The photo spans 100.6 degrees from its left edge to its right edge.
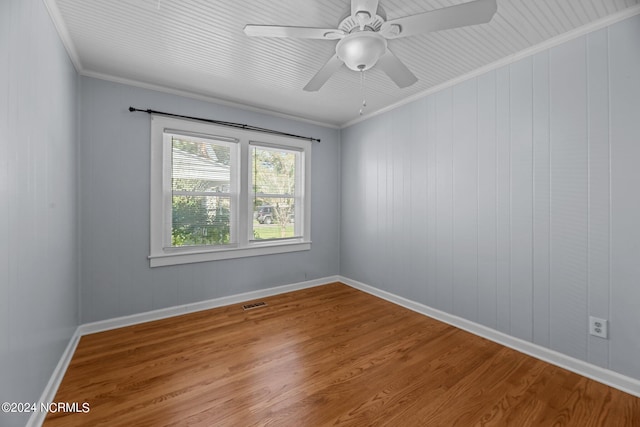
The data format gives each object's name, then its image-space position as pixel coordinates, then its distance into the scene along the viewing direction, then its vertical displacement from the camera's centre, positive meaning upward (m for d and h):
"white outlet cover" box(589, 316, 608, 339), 1.89 -0.81
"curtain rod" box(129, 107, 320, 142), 2.84 +1.13
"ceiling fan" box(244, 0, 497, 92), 1.37 +1.06
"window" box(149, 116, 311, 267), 2.96 +0.28
